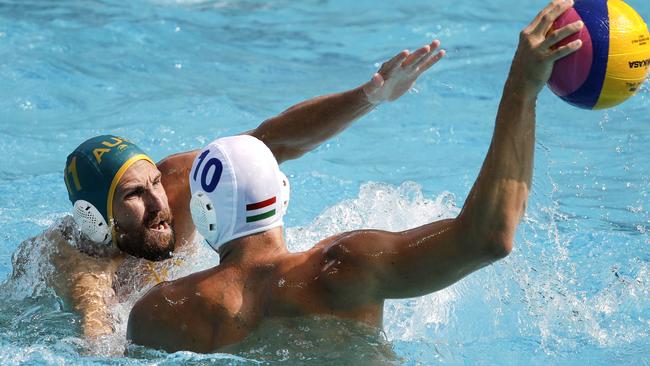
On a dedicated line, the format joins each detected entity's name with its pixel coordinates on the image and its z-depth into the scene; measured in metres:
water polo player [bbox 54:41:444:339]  8.59
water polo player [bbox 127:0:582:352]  5.52
